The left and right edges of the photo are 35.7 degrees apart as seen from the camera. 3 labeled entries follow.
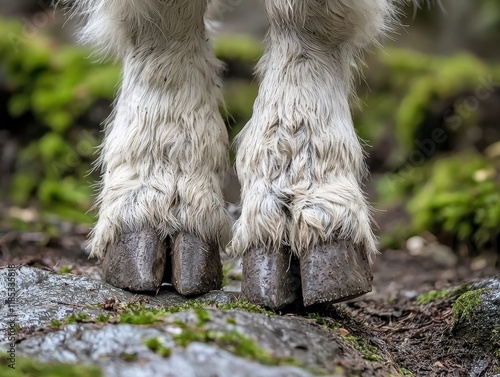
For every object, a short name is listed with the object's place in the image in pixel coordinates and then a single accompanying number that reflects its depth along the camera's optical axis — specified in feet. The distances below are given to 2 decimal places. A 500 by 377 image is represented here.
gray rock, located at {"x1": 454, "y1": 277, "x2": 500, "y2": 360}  10.74
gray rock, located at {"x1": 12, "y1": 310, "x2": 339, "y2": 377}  6.93
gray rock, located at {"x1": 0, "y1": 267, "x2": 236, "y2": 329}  9.40
